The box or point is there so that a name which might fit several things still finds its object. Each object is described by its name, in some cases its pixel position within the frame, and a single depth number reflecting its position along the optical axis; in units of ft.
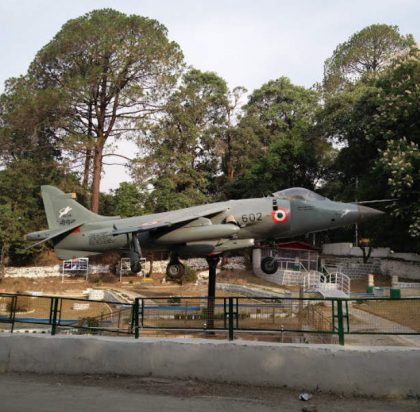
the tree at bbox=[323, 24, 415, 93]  190.60
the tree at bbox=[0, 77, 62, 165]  122.62
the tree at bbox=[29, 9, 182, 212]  127.24
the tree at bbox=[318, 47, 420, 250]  85.25
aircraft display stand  49.21
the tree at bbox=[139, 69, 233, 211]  132.05
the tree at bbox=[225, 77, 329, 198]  153.17
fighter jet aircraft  44.88
